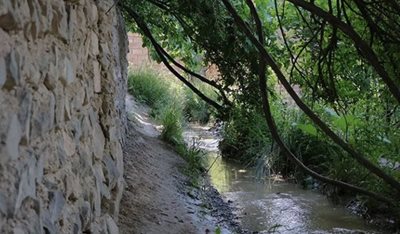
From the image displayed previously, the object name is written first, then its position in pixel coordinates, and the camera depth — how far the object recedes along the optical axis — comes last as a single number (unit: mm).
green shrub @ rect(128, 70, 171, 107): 10242
